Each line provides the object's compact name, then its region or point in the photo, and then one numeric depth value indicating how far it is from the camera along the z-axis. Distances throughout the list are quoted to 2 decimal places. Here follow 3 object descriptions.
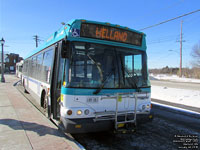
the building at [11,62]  66.84
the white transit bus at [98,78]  3.53
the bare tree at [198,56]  38.98
